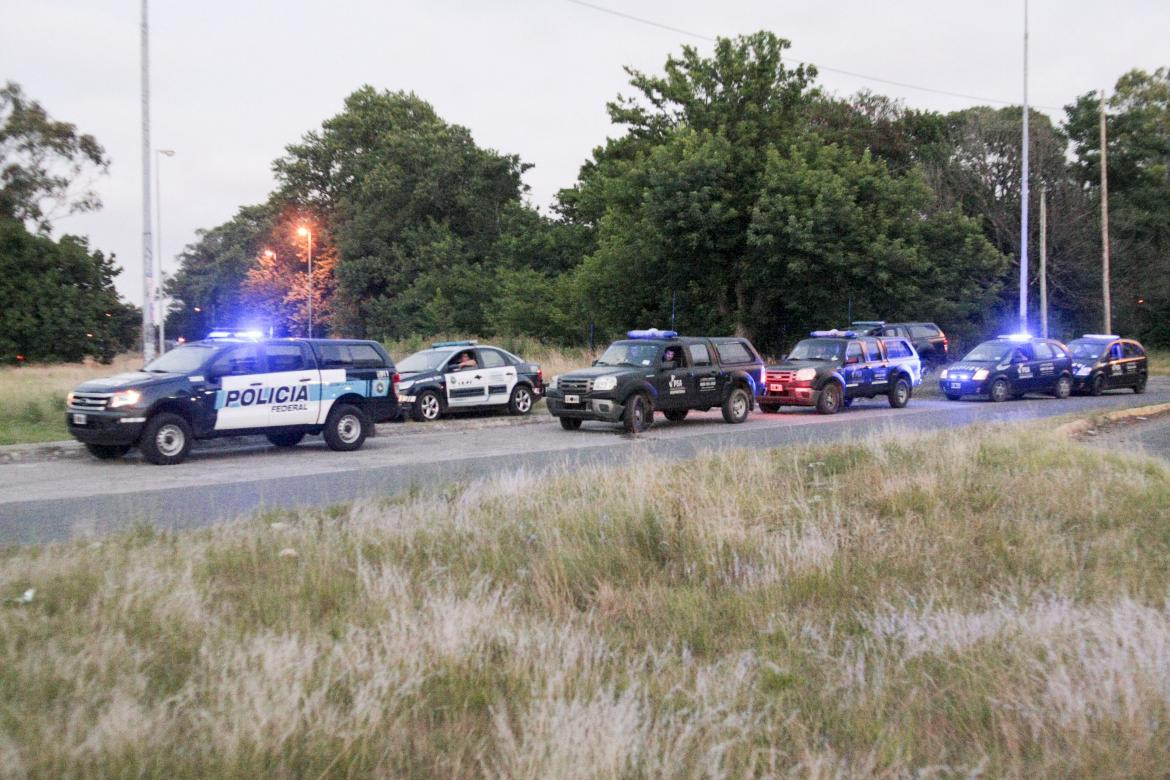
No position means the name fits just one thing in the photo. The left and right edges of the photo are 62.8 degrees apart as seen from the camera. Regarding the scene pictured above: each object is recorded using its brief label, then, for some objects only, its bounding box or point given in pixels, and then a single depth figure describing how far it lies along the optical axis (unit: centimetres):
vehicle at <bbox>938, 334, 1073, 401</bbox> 2572
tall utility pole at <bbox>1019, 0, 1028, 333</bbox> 3048
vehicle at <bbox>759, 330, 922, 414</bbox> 2212
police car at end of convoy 2791
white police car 1972
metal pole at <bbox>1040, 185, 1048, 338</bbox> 3463
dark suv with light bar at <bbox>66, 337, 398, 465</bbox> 1314
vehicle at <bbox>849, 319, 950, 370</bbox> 3172
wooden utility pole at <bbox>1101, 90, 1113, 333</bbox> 3928
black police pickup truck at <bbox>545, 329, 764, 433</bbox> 1772
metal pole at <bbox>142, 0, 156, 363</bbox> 1742
